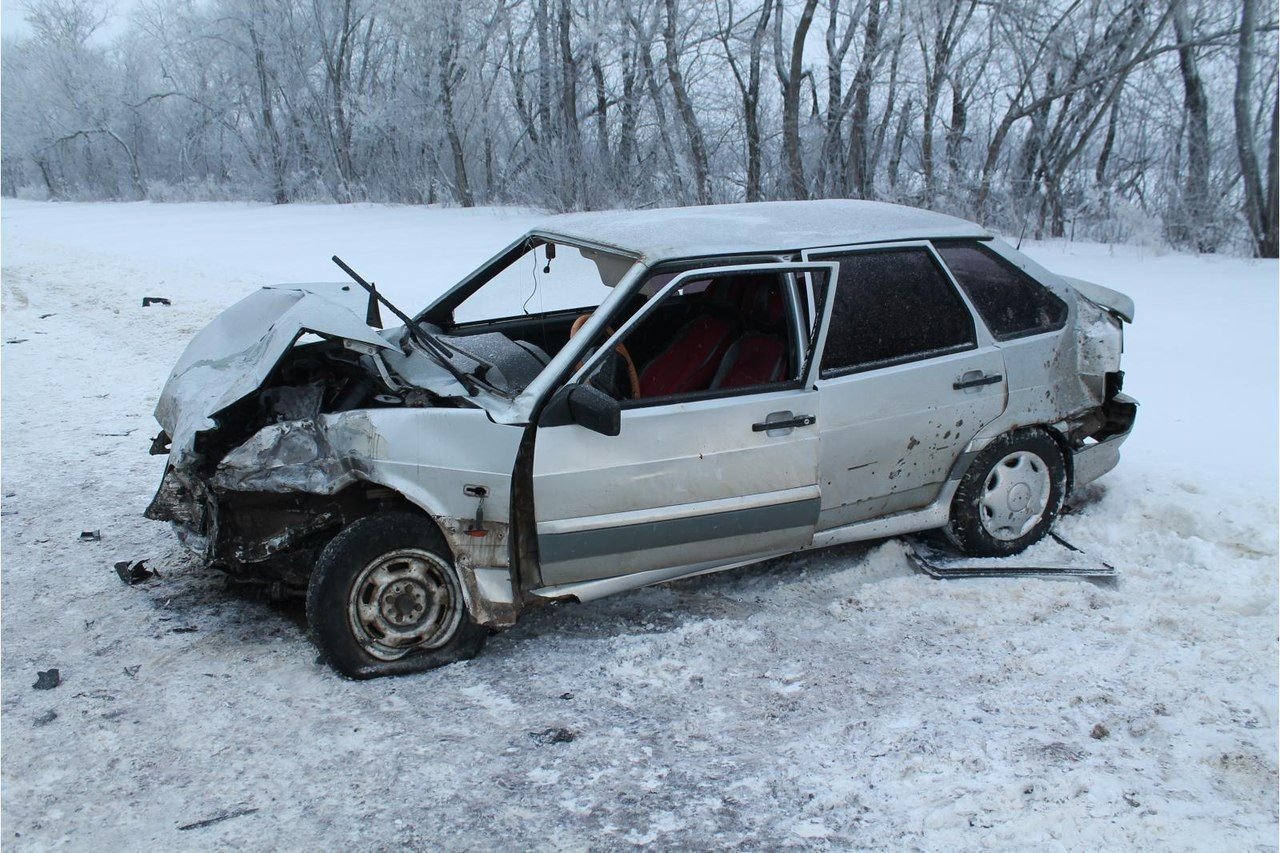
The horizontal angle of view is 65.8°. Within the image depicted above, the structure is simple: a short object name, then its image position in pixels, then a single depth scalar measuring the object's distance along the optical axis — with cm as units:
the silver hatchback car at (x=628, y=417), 351
